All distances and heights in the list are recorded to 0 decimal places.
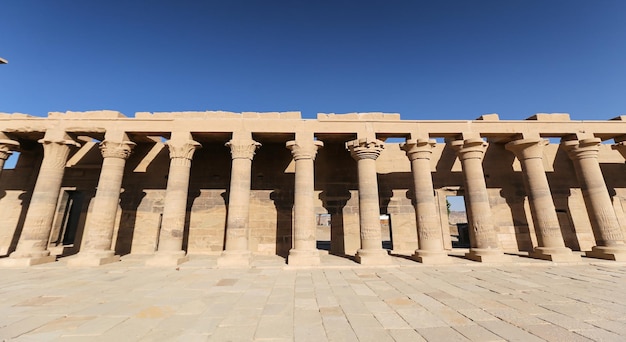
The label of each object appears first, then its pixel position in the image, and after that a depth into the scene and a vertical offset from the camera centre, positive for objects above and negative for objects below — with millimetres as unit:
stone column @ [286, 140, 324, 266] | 9516 +1021
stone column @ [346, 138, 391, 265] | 9633 +1183
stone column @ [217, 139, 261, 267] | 9398 +1082
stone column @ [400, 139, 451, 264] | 9848 +1030
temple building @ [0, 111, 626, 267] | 10047 +2259
